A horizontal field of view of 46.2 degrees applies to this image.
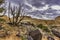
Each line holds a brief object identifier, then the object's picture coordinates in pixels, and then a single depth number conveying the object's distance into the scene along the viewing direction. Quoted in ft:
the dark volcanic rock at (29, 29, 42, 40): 24.99
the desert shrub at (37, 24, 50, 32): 33.65
